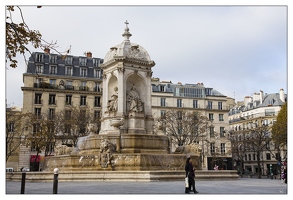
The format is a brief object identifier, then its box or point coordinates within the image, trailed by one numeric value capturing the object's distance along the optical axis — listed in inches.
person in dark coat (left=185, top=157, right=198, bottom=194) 517.0
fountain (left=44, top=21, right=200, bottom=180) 864.9
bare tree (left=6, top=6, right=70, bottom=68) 474.3
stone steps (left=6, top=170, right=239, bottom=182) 739.4
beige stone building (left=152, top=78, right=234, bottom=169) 2819.9
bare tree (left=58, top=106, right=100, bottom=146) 1974.7
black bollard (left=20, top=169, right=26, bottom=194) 517.5
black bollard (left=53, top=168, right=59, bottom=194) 478.6
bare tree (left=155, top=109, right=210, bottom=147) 2204.7
